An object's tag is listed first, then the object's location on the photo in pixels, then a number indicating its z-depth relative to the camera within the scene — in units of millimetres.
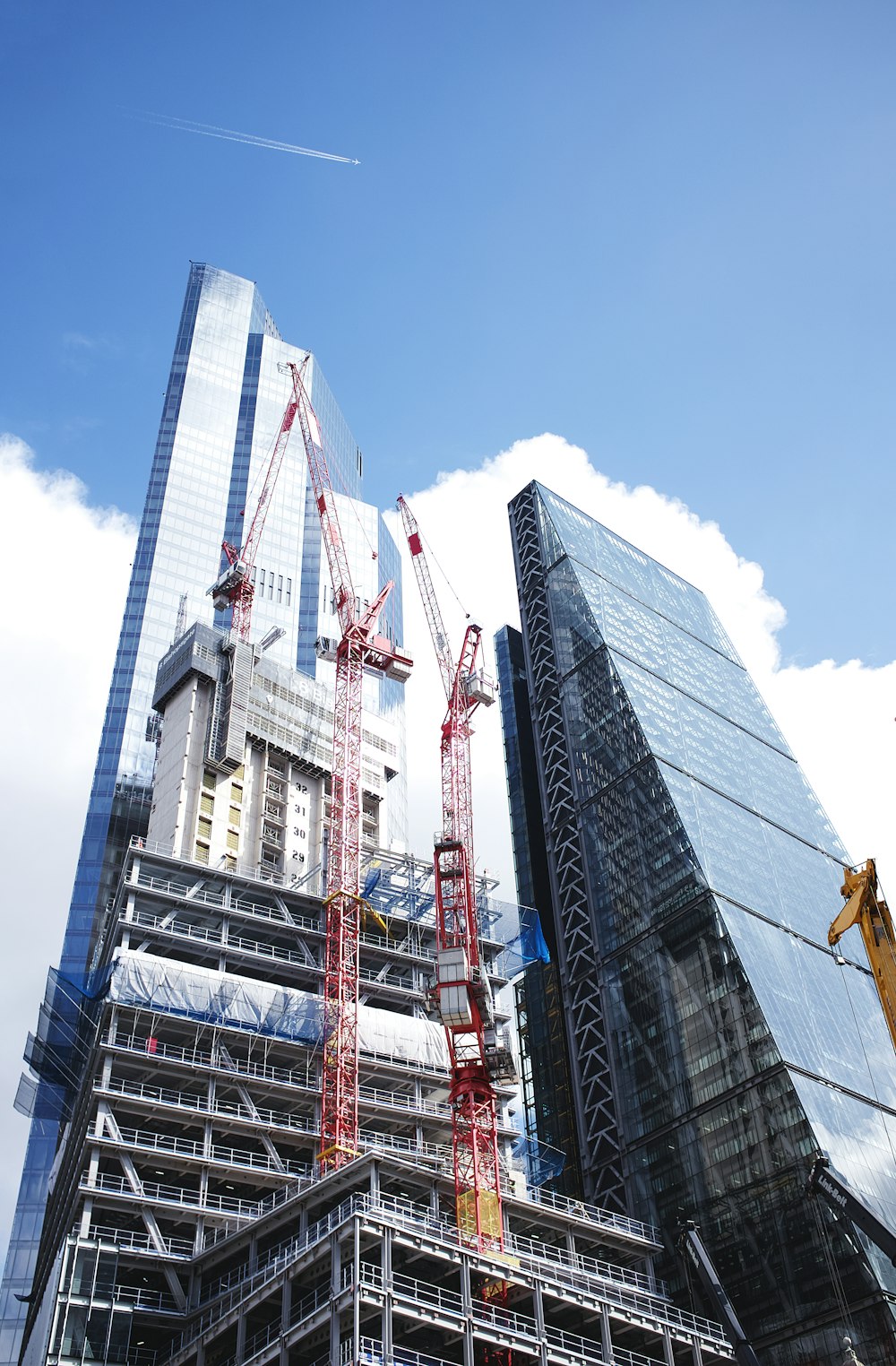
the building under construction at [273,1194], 61688
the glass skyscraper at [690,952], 89188
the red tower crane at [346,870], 81750
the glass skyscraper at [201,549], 126250
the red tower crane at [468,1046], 75750
